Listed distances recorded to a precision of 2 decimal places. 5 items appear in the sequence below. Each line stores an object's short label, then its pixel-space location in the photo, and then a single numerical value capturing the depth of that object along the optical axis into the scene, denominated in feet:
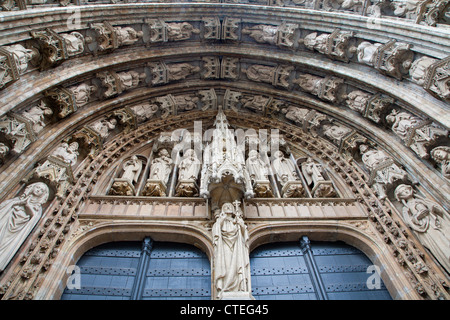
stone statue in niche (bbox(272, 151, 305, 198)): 20.81
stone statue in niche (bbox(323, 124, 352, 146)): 23.63
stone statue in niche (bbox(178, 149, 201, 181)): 21.23
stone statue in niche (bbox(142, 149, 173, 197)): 19.94
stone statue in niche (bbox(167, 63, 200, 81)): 27.32
